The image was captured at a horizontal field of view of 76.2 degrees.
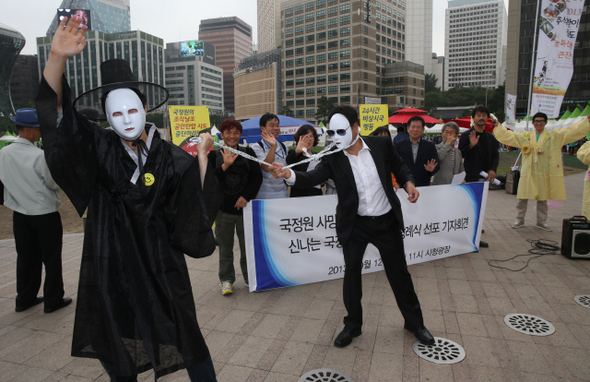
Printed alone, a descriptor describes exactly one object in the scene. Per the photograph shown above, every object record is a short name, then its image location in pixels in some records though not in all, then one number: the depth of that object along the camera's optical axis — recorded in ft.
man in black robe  6.23
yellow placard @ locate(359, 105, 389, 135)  33.47
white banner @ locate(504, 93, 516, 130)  58.80
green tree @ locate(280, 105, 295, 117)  324.91
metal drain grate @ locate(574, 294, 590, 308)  12.36
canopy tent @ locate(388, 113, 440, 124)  40.63
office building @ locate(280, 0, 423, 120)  307.37
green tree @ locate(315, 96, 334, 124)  262.94
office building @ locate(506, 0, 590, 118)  223.71
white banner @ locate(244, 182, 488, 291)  14.05
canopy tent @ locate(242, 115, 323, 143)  32.14
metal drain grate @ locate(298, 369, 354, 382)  8.66
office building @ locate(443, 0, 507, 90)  575.79
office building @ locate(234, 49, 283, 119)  345.92
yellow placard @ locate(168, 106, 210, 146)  26.21
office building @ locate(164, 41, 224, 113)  437.99
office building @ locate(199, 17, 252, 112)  634.84
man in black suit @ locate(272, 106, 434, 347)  10.11
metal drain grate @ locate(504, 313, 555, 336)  10.60
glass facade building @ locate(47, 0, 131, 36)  331.36
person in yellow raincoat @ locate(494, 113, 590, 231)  22.15
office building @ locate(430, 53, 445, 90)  465.06
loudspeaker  17.03
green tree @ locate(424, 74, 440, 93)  385.31
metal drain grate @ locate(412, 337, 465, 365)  9.35
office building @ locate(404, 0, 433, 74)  422.41
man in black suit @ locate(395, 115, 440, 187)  17.38
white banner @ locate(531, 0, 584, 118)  30.09
